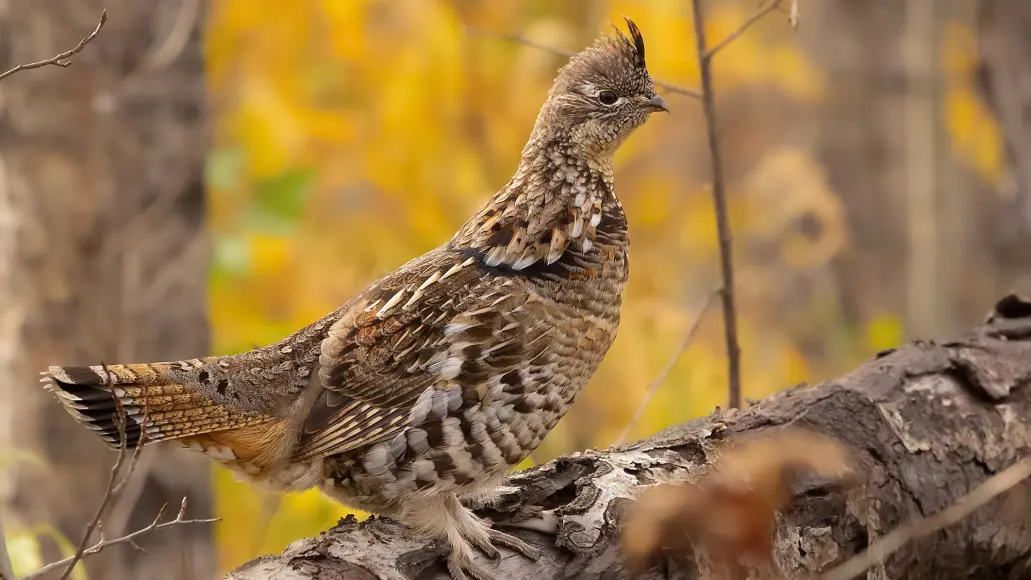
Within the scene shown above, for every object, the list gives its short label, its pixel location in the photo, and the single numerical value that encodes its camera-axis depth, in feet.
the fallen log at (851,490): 16.99
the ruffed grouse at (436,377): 17.88
